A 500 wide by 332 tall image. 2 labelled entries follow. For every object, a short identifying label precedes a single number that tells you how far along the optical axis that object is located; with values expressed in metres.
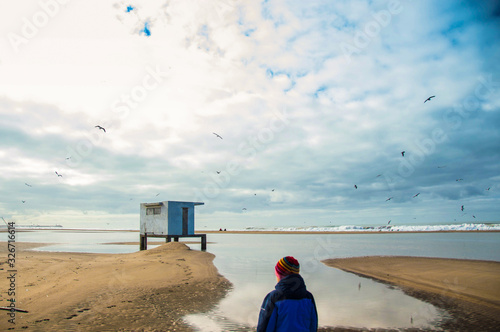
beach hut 28.88
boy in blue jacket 3.75
